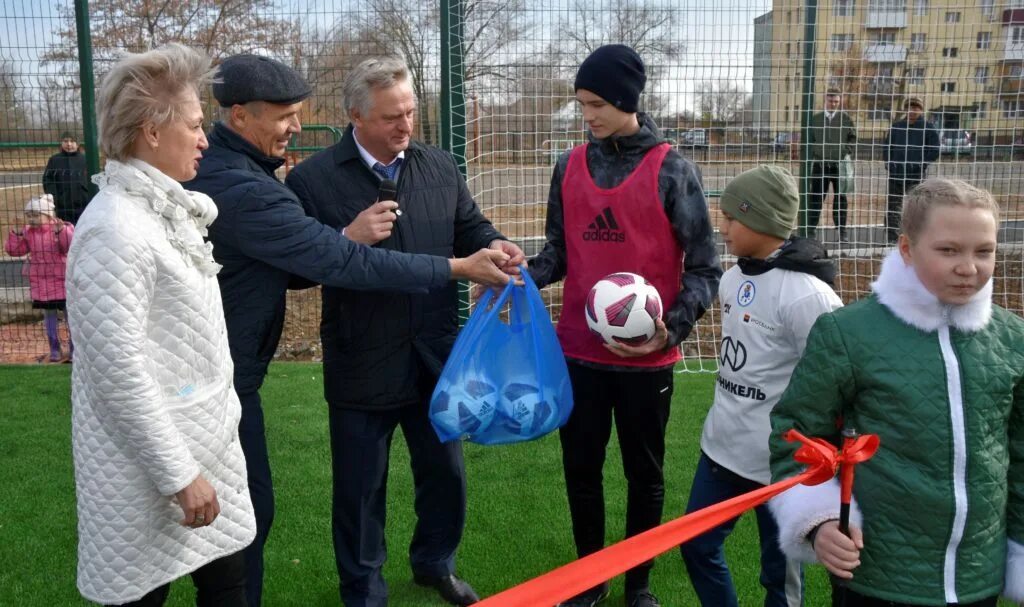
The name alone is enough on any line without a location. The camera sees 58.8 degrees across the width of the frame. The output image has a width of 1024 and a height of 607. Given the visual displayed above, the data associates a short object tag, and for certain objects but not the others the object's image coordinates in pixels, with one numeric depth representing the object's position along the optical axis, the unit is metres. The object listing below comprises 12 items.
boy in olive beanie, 2.80
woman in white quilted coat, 2.13
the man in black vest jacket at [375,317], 3.17
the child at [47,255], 8.26
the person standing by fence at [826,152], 7.23
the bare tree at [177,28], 7.38
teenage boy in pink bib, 3.27
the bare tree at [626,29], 6.55
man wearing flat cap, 2.81
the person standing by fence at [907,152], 7.81
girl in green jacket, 2.05
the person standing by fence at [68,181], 8.02
